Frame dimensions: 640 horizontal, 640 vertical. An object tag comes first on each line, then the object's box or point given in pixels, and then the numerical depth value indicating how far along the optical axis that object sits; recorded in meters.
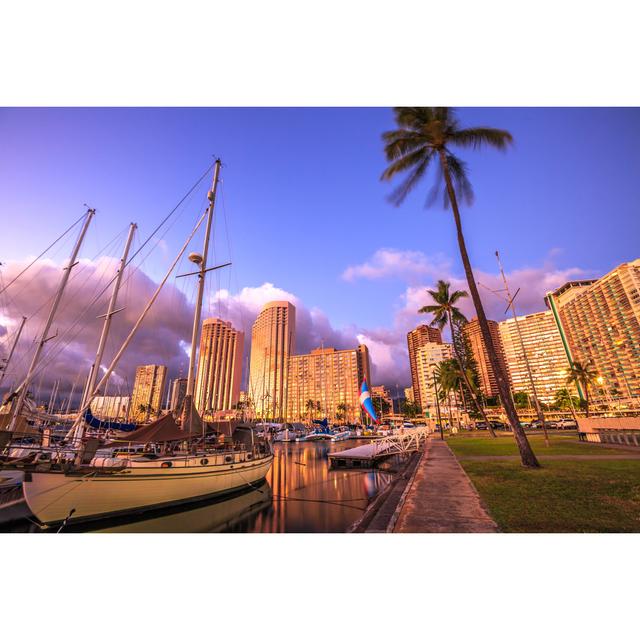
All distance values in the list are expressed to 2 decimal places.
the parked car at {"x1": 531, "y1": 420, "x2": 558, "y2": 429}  53.50
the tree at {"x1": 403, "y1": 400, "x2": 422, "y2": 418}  121.80
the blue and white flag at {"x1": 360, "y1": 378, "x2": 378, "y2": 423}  34.53
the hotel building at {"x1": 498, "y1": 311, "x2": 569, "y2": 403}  137.25
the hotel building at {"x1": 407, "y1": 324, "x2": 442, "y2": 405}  177.12
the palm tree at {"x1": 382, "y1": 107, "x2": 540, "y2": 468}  14.23
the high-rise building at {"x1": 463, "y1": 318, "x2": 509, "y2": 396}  150.38
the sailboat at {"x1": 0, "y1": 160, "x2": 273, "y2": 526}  7.99
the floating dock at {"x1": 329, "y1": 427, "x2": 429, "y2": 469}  21.22
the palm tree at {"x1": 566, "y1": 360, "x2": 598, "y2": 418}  55.83
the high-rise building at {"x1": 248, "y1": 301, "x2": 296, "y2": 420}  143.00
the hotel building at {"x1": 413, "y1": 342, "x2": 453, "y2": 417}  152.50
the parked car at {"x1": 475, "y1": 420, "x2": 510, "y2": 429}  59.92
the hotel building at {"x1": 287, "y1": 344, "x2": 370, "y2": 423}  138.25
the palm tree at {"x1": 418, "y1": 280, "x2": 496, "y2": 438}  34.31
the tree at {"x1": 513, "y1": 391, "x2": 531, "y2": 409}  99.31
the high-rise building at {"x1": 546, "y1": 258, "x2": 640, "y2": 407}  80.50
